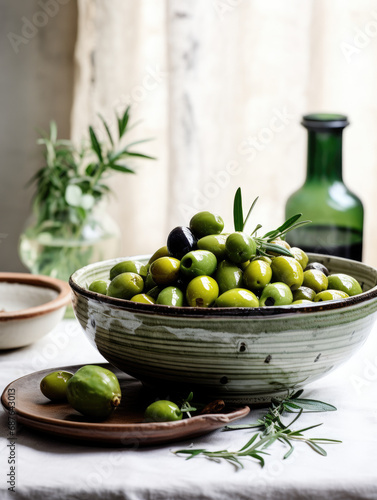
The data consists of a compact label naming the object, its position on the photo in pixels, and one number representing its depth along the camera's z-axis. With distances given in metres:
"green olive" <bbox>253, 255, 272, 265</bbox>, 0.85
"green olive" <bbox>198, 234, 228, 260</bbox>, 0.85
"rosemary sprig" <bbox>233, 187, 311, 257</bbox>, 0.86
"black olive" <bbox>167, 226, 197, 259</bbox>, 0.86
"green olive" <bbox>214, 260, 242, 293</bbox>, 0.83
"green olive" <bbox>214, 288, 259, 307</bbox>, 0.80
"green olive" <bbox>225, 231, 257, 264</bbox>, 0.83
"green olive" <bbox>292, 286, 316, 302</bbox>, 0.84
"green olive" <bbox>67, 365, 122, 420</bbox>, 0.79
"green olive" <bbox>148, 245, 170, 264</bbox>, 0.88
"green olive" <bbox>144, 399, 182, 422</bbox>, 0.78
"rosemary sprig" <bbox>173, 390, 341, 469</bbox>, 0.77
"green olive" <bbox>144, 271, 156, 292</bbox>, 0.86
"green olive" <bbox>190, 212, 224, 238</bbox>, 0.87
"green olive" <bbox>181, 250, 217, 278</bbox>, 0.83
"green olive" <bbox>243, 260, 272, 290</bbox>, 0.82
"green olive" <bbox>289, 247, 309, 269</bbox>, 0.88
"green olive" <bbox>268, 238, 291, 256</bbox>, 0.87
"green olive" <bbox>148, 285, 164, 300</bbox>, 0.84
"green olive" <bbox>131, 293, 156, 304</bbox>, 0.83
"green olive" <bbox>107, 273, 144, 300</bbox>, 0.84
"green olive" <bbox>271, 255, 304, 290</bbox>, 0.84
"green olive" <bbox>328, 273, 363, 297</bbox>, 0.86
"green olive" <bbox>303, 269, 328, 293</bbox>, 0.86
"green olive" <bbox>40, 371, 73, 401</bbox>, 0.83
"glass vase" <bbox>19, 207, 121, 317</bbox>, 1.17
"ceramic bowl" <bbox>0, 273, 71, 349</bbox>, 0.98
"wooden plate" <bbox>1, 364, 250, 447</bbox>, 0.77
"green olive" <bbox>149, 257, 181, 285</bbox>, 0.84
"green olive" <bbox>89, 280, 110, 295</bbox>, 0.87
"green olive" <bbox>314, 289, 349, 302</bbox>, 0.84
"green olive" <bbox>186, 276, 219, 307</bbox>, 0.82
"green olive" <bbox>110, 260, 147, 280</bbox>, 0.88
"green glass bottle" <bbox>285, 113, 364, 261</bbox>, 1.19
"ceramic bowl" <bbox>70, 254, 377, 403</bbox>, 0.78
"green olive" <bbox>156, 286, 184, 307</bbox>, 0.82
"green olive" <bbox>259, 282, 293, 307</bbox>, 0.82
